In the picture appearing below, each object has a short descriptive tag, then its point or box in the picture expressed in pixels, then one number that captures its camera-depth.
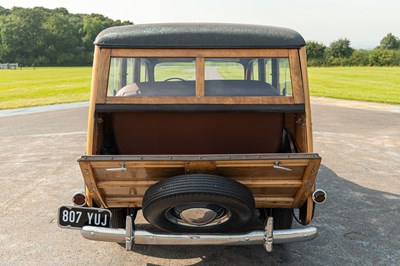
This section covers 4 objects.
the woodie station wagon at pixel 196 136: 2.77
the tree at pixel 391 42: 98.75
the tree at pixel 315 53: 61.78
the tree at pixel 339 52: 62.16
